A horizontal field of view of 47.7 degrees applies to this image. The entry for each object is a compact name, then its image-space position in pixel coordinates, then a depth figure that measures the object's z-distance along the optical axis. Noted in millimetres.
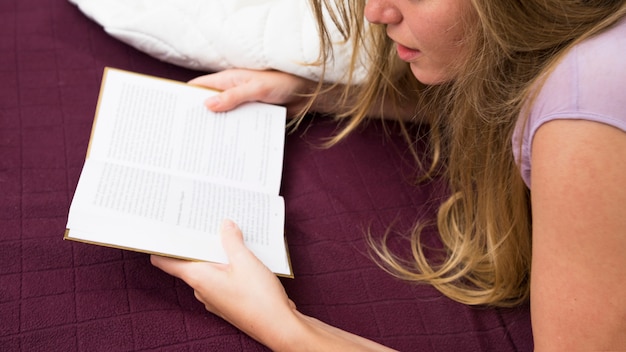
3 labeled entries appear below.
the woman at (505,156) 735
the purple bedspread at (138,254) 871
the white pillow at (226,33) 1161
